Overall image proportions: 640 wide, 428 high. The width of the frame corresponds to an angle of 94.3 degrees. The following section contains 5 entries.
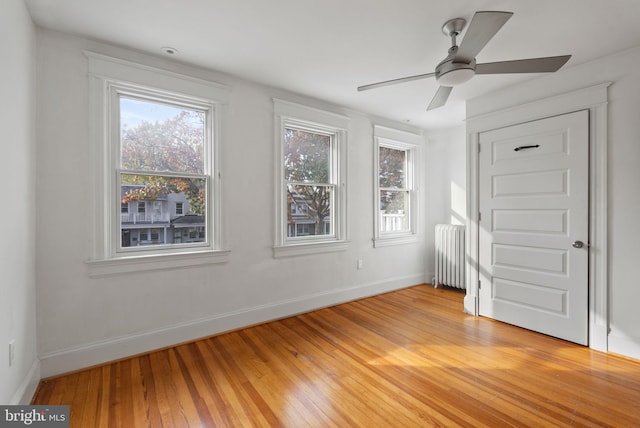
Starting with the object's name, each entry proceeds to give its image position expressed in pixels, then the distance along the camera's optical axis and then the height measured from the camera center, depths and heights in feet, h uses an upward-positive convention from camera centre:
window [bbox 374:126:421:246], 14.60 +1.32
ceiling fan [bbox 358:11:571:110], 5.62 +3.27
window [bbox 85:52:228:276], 8.00 +1.42
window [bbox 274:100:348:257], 11.32 +1.31
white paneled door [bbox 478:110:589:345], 9.14 -0.48
